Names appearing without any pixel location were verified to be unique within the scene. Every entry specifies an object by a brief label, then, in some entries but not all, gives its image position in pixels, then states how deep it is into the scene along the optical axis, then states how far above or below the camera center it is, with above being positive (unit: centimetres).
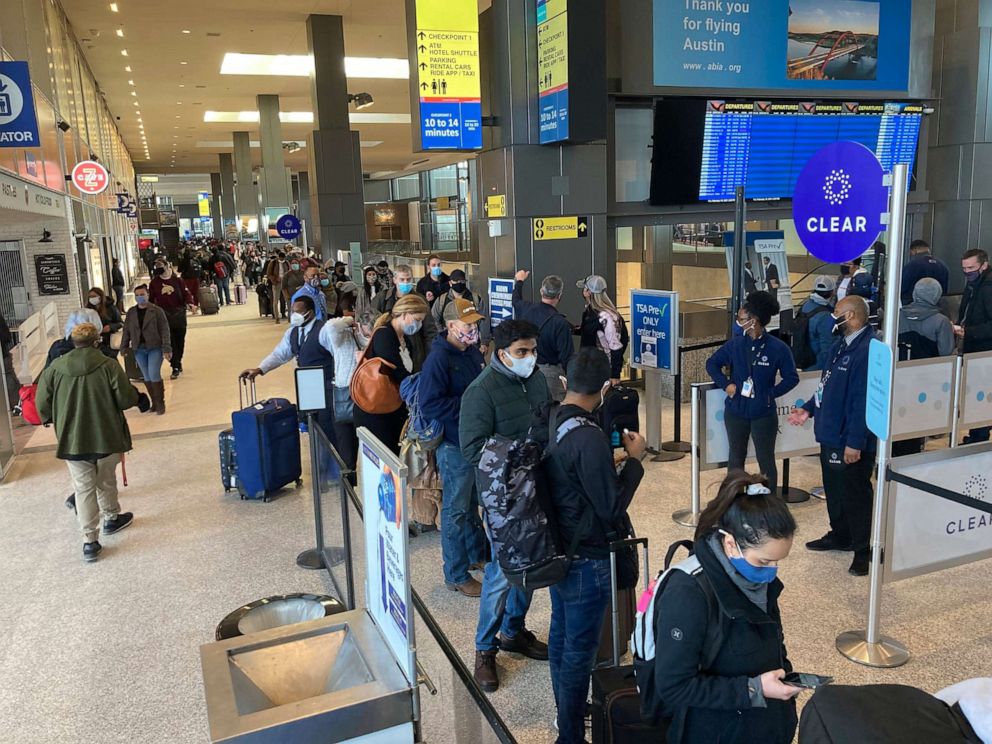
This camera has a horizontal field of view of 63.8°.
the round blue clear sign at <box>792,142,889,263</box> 375 +12
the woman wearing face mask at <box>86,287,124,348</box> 945 -76
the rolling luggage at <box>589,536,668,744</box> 264 -158
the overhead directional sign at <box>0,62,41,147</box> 784 +140
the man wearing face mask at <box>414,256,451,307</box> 1108 -58
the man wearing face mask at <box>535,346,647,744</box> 305 -108
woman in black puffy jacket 220 -110
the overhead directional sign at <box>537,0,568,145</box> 785 +171
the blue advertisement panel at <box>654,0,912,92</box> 892 +218
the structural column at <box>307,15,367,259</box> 1650 +192
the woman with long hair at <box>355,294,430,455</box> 560 -72
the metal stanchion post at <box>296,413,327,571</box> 534 -203
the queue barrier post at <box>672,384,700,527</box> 591 -186
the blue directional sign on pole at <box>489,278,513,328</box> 877 -68
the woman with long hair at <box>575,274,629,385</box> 801 -89
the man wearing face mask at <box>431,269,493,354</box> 924 -70
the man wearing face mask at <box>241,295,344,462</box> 673 -89
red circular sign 1428 +134
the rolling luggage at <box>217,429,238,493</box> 698 -184
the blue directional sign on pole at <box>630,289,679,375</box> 750 -91
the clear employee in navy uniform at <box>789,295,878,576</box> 493 -125
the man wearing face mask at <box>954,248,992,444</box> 778 -80
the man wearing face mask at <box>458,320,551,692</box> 389 -91
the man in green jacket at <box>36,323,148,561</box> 566 -112
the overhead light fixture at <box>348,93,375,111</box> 1770 +317
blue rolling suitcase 675 -170
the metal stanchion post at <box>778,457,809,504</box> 651 -216
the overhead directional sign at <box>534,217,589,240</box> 881 +10
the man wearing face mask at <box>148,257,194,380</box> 1208 -68
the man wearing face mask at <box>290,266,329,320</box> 994 -55
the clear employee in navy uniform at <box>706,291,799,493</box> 563 -106
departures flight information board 932 +111
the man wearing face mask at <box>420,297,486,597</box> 478 -119
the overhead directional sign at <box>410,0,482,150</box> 834 +174
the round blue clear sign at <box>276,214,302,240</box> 2019 +50
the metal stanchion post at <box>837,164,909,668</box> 386 -182
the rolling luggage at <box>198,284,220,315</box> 2220 -147
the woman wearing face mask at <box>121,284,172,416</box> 985 -107
